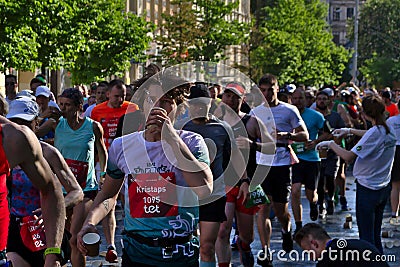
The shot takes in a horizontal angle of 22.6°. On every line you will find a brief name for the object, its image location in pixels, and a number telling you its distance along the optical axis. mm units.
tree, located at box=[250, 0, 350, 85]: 51469
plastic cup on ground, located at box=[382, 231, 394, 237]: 12422
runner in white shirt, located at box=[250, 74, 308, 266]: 11078
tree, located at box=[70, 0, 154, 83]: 28969
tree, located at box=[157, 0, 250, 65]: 41375
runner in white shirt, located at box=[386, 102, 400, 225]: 13938
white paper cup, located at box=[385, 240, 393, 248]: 11636
